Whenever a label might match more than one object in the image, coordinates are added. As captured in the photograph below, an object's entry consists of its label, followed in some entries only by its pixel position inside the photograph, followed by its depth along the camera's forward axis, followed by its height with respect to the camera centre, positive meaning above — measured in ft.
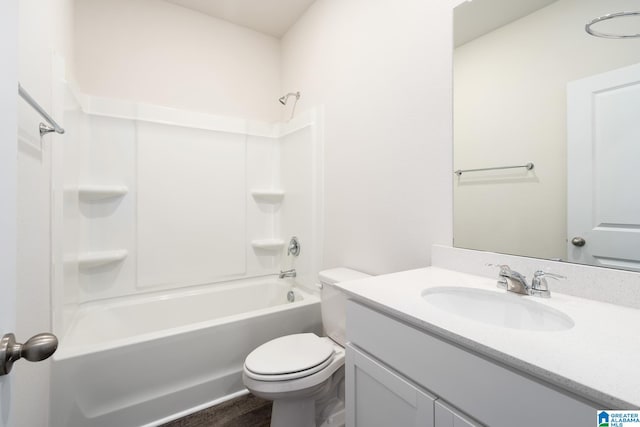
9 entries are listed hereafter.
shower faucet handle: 7.65 -0.97
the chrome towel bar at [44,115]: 2.78 +1.14
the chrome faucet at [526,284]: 2.94 -0.79
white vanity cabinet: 1.72 -1.36
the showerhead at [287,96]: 7.81 +3.30
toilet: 4.05 -2.43
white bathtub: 4.30 -2.58
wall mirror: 2.72 +0.92
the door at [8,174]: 1.44 +0.21
